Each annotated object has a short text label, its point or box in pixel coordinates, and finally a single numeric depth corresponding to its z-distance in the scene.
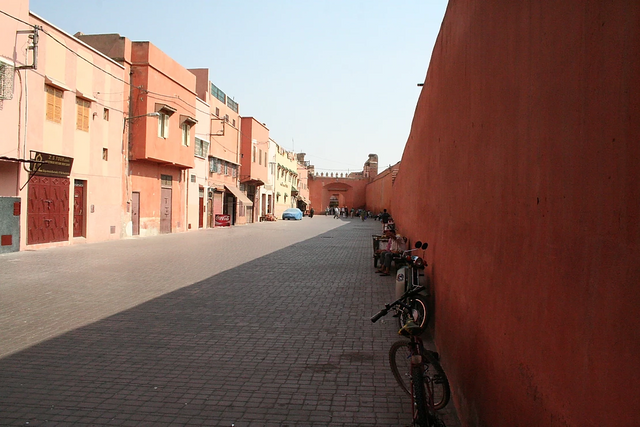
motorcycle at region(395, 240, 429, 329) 6.36
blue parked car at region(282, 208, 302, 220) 56.81
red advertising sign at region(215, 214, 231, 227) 35.47
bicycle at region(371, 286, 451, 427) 3.79
